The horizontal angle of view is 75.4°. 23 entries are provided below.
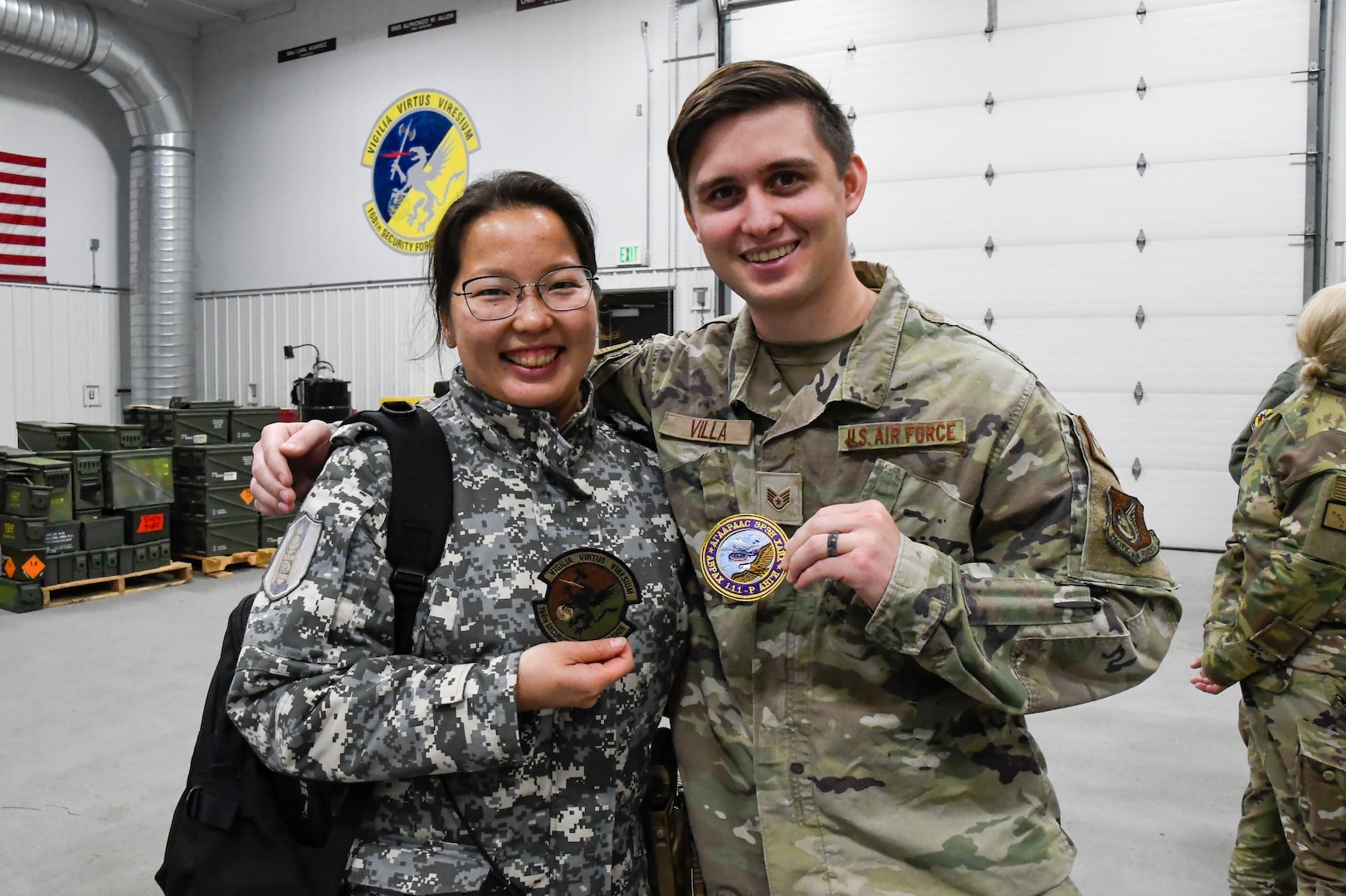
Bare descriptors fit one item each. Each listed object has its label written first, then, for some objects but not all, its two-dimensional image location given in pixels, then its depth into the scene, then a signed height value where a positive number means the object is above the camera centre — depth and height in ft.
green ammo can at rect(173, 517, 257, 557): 25.82 -3.75
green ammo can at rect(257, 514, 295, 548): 27.22 -3.76
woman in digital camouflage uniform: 3.91 -1.01
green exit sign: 31.14 +5.70
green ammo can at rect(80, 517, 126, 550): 22.72 -3.22
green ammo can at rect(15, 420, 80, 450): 24.58 -0.71
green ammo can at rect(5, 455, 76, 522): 21.63 -1.68
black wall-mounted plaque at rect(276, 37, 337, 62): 37.93 +16.05
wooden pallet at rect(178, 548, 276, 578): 25.77 -4.52
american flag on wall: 36.17 +8.14
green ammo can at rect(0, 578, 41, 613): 21.53 -4.58
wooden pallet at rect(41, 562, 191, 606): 22.68 -4.86
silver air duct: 38.47 +8.25
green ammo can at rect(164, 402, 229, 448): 25.90 -0.44
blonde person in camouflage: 7.28 -1.66
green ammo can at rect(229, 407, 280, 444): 27.17 -0.37
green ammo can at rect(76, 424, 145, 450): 24.14 -0.71
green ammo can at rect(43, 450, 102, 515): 22.43 -1.72
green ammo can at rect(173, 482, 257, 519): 25.62 -2.66
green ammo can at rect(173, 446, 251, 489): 25.49 -1.56
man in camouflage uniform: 4.14 -0.72
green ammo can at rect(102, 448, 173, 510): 23.07 -1.80
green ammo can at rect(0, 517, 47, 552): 21.62 -3.04
